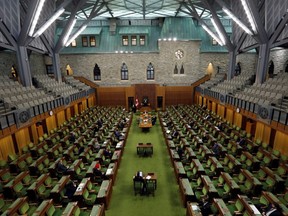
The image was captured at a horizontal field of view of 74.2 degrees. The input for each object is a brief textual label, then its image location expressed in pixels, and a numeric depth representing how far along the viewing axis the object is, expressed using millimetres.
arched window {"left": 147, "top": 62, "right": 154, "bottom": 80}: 31605
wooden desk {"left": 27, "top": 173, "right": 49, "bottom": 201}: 9055
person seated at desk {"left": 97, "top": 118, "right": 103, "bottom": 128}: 20073
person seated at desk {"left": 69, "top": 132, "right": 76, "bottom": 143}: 16125
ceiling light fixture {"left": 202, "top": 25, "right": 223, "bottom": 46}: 25269
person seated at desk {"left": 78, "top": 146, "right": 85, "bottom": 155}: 13934
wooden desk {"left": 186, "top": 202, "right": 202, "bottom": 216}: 7504
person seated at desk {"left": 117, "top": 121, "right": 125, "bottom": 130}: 19616
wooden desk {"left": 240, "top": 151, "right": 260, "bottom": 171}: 11523
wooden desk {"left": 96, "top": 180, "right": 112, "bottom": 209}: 8742
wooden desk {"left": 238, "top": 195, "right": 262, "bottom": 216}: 7181
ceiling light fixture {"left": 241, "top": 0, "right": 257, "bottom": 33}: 15889
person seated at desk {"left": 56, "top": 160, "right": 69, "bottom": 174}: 11328
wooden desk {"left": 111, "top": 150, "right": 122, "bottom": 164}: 12321
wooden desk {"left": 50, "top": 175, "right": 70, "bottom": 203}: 8930
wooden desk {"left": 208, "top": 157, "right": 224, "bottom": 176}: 10914
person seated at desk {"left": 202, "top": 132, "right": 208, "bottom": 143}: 16275
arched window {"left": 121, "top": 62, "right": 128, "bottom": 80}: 31578
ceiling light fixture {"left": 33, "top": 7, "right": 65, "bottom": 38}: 17125
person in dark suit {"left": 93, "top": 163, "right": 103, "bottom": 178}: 10969
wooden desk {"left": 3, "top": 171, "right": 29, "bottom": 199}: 9229
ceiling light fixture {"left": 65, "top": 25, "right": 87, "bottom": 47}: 25123
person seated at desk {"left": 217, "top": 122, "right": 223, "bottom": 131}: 18405
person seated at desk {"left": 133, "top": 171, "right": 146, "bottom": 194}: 10055
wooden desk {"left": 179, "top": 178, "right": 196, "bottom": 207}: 8862
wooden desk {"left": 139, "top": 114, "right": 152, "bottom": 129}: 19859
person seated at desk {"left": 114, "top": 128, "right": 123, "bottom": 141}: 16447
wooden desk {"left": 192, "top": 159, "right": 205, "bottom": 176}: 10586
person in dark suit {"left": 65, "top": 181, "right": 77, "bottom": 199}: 9093
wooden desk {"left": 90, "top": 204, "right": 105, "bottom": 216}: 7621
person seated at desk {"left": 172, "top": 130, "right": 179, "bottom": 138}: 16984
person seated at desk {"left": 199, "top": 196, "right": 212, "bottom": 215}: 7648
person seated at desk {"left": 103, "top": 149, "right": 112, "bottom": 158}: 13453
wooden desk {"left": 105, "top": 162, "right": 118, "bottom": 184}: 10570
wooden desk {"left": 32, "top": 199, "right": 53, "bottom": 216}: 7422
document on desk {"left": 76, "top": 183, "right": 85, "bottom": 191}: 9087
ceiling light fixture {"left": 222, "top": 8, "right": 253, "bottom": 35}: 17281
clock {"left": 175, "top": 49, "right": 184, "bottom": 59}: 30500
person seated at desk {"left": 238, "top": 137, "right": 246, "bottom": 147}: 14453
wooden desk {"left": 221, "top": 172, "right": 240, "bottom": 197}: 9016
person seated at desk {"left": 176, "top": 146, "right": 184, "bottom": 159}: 13189
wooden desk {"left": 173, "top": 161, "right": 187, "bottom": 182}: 10492
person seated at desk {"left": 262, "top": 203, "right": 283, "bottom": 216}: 7018
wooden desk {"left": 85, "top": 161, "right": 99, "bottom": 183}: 10578
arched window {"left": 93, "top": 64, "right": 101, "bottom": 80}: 31627
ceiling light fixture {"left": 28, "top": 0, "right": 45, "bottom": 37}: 15452
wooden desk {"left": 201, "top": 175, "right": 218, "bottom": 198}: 8703
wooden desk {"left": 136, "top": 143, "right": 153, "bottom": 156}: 14501
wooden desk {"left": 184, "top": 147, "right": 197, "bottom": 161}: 12400
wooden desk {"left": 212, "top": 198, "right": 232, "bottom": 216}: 7336
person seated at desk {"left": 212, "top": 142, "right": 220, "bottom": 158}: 13352
